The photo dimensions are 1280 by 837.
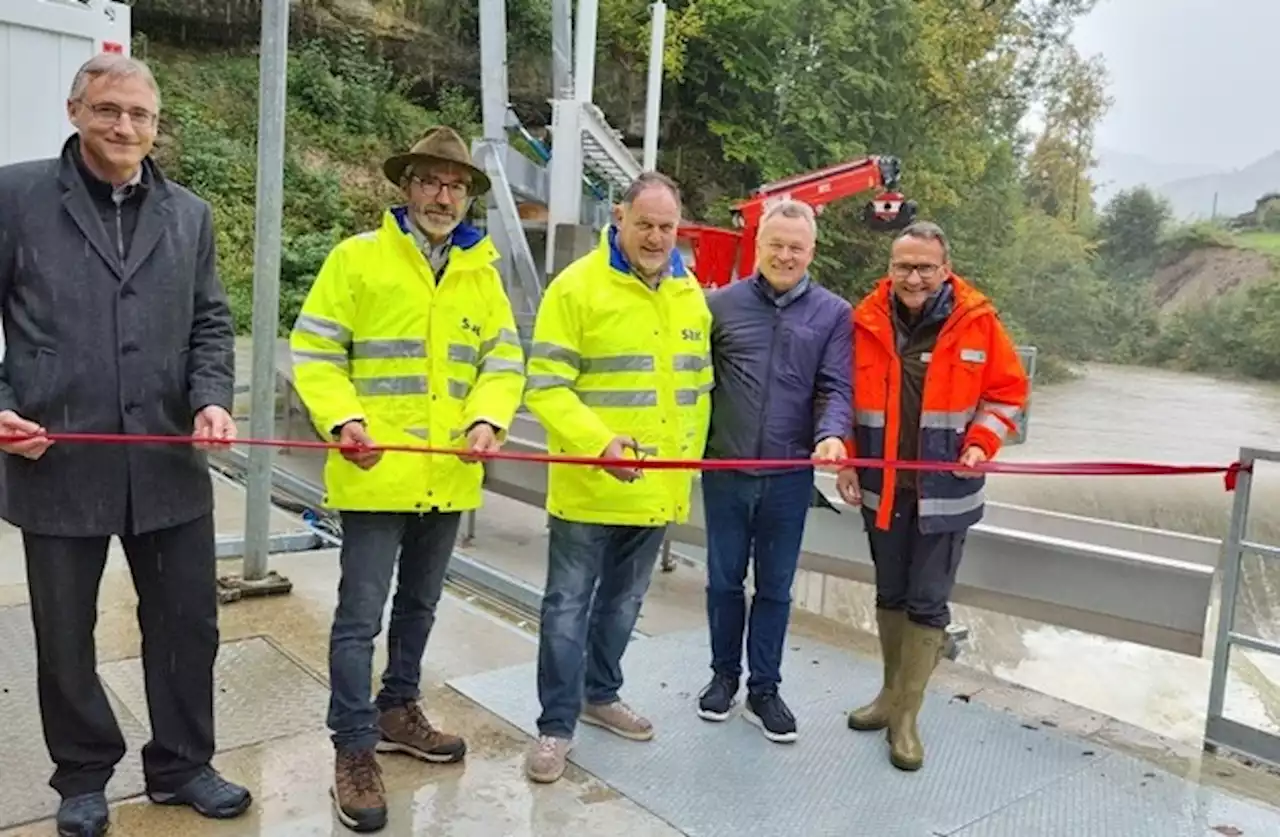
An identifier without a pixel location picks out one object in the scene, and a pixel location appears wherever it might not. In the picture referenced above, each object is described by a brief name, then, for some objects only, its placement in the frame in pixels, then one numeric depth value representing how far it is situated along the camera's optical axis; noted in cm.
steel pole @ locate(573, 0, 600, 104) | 801
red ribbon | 253
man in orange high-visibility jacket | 299
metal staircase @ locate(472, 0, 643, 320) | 728
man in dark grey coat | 223
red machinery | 745
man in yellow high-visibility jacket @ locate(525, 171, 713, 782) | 282
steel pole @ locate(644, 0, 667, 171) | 955
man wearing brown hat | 251
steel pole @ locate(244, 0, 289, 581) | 389
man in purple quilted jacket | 306
